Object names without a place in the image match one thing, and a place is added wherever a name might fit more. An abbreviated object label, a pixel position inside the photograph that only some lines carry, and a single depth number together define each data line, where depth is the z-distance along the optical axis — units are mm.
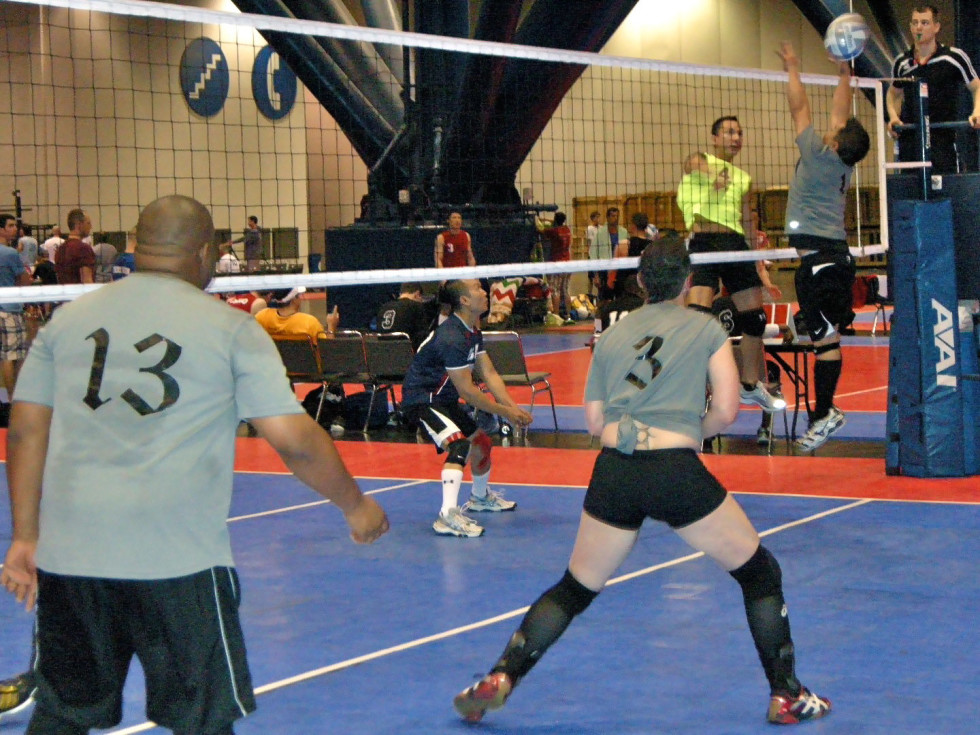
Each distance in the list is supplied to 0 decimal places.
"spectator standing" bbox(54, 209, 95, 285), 13977
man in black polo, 8453
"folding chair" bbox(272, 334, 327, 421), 10914
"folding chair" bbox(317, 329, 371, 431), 10852
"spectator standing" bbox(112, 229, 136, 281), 17297
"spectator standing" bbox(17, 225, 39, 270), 19469
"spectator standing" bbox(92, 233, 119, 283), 17727
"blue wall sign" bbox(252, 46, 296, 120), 28531
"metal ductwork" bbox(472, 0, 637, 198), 16312
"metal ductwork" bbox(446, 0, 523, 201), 16453
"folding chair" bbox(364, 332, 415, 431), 10758
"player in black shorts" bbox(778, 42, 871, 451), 7461
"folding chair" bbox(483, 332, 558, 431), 10695
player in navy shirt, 7199
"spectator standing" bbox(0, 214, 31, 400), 12258
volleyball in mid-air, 7500
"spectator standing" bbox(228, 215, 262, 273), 23938
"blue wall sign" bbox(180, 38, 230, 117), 27078
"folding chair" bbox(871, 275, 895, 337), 16239
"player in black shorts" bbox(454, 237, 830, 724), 4059
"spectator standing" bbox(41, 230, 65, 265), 18688
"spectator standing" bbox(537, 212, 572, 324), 21125
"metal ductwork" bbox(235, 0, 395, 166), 18500
